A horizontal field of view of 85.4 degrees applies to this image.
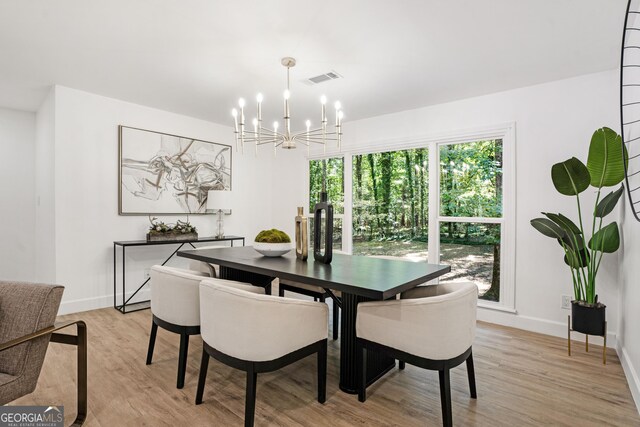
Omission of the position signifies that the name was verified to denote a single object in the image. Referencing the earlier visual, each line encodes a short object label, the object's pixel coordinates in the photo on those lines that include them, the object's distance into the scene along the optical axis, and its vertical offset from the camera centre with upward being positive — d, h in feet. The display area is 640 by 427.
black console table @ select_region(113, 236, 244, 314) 12.32 -2.66
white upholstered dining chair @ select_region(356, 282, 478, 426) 5.59 -1.98
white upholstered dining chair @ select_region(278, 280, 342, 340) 9.65 -2.26
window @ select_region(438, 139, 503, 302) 12.00 +0.00
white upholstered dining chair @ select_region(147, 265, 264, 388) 7.01 -1.88
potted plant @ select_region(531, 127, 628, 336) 8.30 -0.34
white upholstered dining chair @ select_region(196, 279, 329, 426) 5.54 -1.96
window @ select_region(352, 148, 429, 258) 13.80 +0.37
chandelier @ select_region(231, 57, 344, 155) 8.29 +2.22
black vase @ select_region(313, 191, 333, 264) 7.57 -0.45
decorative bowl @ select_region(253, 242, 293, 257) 8.48 -0.91
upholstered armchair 4.83 -1.74
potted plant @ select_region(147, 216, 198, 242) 13.05 -0.80
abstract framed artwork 13.17 +1.63
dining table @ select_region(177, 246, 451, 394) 5.92 -1.22
